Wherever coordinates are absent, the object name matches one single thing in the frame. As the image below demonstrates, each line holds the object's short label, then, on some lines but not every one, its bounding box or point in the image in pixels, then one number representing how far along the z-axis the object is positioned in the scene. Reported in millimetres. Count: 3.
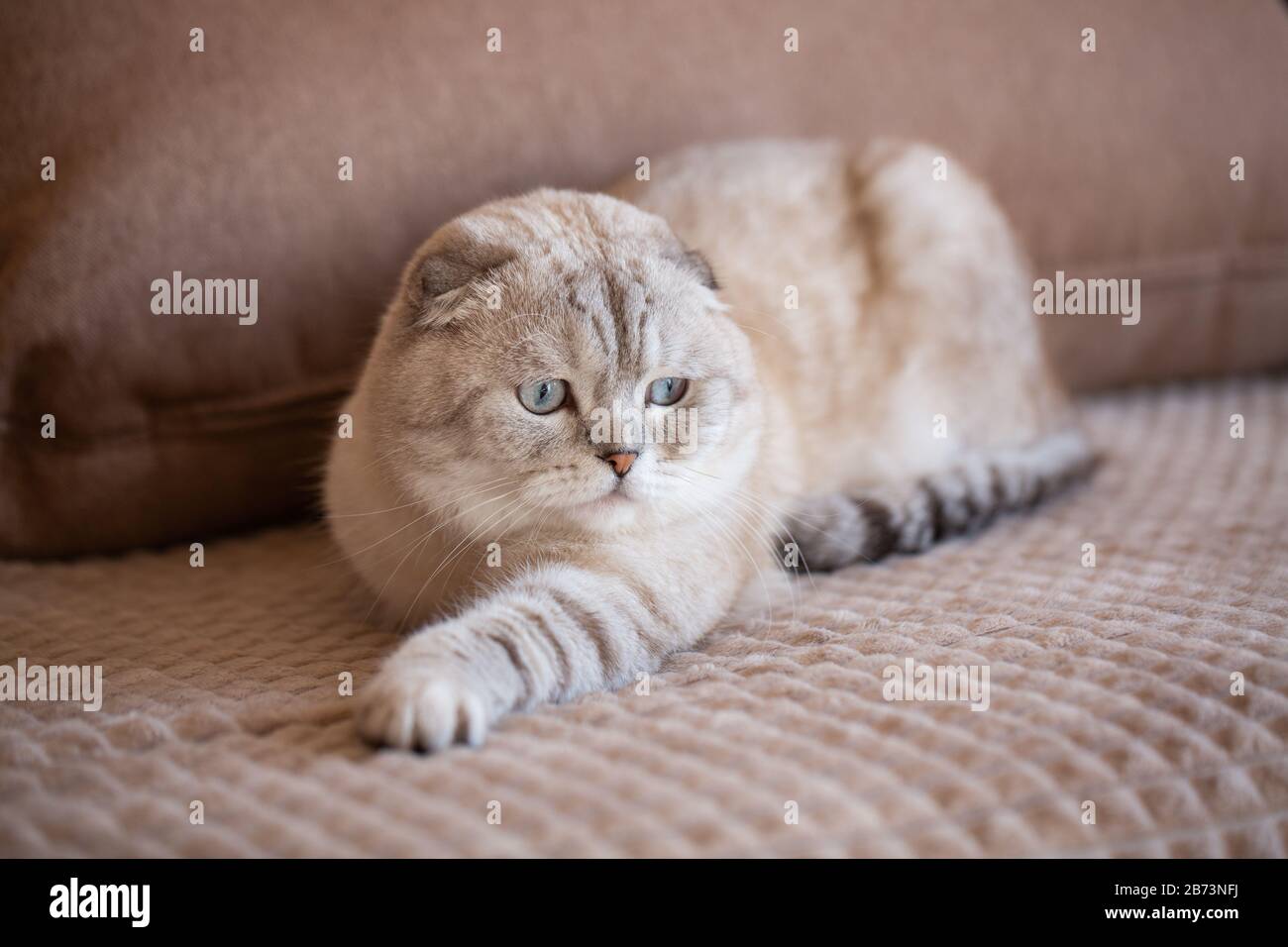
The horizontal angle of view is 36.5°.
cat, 586
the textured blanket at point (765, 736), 501
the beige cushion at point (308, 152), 672
